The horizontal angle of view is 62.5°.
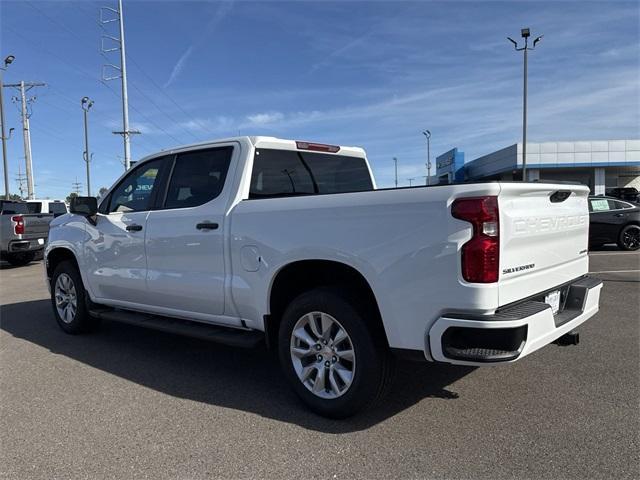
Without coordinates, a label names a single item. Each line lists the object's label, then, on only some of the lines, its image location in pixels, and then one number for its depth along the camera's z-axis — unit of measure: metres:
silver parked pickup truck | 14.10
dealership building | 42.81
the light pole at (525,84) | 26.77
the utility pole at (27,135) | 40.03
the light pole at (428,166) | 51.52
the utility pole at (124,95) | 32.66
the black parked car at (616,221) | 13.92
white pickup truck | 3.06
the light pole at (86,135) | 42.90
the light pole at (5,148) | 29.50
